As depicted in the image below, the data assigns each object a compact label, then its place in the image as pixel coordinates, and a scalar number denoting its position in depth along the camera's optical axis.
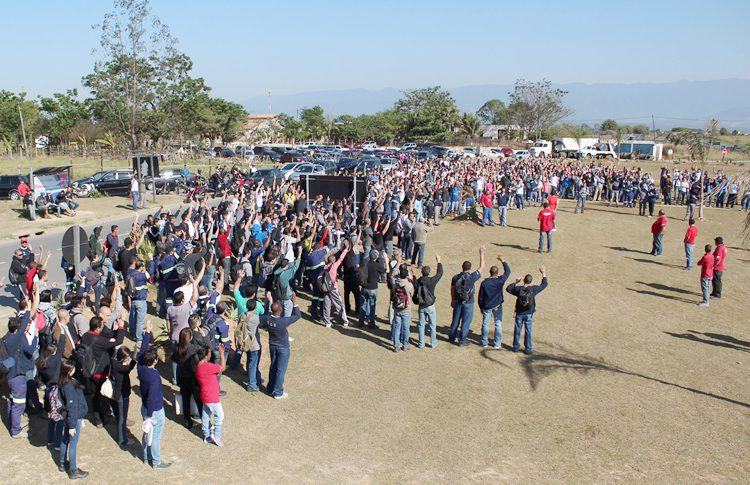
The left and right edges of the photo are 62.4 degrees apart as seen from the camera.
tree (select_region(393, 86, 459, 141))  76.38
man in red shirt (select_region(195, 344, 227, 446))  7.16
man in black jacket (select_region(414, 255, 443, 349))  10.35
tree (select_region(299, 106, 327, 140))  80.62
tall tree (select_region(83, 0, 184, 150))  47.88
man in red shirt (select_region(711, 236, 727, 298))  13.70
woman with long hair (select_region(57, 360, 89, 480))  6.54
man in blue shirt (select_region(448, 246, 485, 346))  10.66
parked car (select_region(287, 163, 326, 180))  35.12
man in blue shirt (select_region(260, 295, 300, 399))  8.43
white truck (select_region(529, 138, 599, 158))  64.66
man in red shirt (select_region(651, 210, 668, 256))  18.41
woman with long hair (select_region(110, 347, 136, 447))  7.15
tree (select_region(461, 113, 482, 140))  78.25
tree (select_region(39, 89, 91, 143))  56.72
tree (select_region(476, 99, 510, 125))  121.00
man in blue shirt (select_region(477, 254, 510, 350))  10.66
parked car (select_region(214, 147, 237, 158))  54.97
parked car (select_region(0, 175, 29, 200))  27.41
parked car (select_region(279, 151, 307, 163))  47.03
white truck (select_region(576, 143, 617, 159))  63.09
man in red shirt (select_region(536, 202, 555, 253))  18.45
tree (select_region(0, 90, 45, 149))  58.50
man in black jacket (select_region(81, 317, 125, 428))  7.41
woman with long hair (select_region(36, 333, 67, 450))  6.70
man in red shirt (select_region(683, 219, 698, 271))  16.50
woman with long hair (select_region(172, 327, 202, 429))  7.48
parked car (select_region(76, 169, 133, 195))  30.00
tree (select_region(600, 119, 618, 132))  105.62
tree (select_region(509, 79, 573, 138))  83.12
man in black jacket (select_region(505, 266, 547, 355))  10.50
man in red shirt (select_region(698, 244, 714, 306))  13.55
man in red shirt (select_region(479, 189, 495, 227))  22.14
